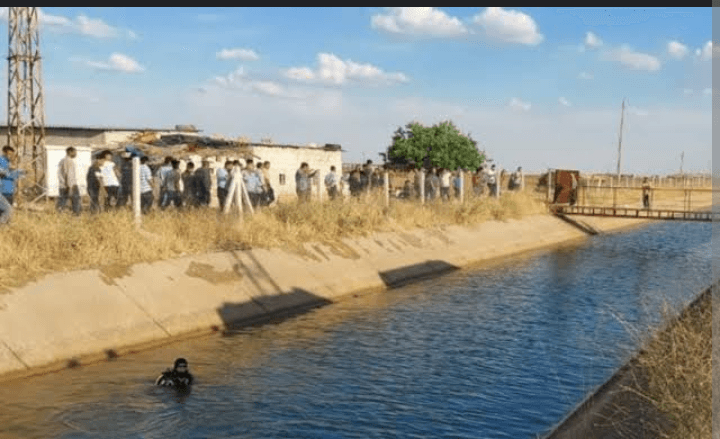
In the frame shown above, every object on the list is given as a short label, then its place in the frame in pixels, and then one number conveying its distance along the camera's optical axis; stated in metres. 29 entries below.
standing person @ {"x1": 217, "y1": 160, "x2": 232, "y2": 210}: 21.89
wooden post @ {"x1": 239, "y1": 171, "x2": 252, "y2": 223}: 20.67
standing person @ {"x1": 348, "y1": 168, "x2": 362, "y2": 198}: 30.17
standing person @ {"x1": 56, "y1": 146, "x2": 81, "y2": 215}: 18.03
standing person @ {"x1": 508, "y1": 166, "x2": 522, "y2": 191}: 45.09
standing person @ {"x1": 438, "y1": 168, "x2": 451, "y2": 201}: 34.44
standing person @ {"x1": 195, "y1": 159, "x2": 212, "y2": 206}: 22.28
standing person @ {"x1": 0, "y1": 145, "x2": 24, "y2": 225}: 15.41
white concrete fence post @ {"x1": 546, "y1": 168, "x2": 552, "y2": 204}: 43.99
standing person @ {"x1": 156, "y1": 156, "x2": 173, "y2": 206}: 21.80
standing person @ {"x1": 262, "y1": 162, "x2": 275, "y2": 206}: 23.97
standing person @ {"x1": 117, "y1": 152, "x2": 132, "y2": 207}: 22.46
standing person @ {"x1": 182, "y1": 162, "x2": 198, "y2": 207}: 22.33
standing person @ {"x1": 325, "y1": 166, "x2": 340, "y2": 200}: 28.10
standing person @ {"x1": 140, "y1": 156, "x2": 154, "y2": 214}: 19.20
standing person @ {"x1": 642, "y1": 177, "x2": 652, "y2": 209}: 42.87
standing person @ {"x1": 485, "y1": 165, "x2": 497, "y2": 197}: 39.19
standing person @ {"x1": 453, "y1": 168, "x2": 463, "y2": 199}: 35.53
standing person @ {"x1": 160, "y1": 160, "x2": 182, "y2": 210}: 21.56
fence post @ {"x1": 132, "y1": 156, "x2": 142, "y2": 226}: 17.00
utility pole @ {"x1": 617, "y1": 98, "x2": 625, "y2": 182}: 79.91
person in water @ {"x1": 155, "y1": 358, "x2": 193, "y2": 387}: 10.91
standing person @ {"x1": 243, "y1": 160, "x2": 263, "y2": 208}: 22.86
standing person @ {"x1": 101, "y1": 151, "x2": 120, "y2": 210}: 18.69
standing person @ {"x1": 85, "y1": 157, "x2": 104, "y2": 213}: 18.69
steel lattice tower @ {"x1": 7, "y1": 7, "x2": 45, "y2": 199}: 40.75
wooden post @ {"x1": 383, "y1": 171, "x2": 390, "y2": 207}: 27.95
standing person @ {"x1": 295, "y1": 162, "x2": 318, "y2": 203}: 24.72
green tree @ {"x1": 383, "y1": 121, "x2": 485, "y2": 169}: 64.62
